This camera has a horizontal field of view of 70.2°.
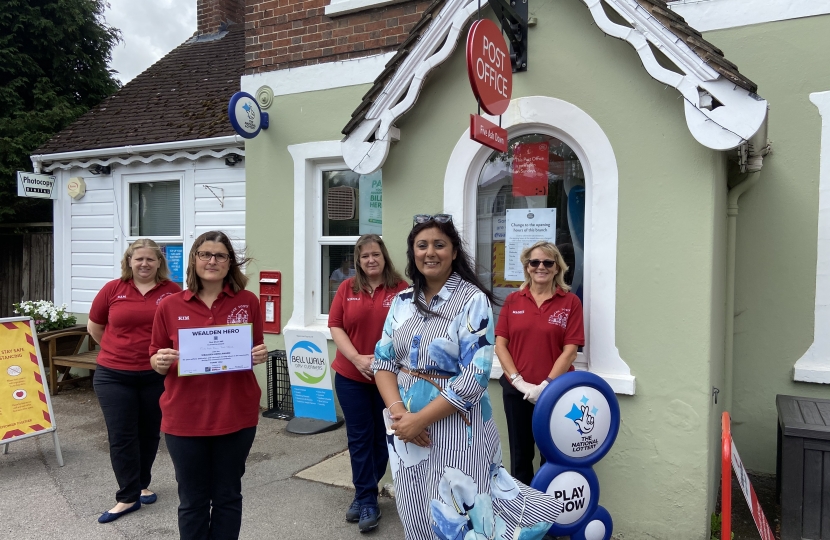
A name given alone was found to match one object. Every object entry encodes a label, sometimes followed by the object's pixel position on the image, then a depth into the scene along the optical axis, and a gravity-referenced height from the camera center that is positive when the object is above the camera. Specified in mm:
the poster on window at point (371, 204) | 6355 +558
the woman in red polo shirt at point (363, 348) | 3902 -617
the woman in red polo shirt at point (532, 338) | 3553 -495
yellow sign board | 4988 -1165
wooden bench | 7359 -1369
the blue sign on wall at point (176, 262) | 7992 -114
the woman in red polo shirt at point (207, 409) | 2973 -789
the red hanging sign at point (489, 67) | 3221 +1100
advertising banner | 5551 -1143
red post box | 6645 -506
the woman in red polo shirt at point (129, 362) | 4051 -747
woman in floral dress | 2441 -609
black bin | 3418 -1291
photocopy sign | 8367 +969
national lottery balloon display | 3021 -963
